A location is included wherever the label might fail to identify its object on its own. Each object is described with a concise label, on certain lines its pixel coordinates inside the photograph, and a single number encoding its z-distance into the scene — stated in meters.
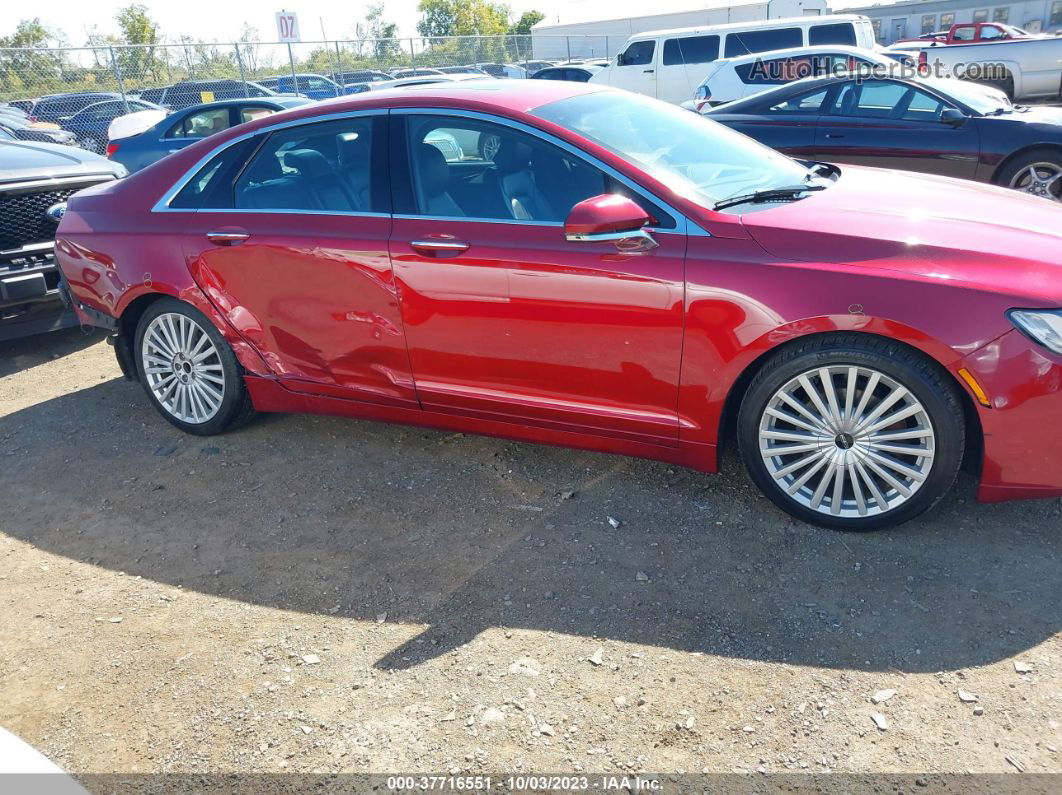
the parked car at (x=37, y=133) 15.38
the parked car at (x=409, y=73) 23.84
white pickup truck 15.67
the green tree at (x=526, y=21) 60.94
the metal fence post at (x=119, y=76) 16.52
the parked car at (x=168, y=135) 11.45
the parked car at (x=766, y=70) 12.05
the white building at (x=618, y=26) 26.34
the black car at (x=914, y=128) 7.67
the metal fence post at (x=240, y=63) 18.31
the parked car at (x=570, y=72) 21.31
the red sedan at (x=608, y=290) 3.06
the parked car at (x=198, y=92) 18.30
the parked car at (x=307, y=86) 20.98
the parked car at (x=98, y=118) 17.36
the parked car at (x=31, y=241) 5.72
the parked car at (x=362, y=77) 23.83
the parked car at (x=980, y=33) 20.92
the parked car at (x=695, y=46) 15.84
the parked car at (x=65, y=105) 17.19
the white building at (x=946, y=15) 37.94
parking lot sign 20.28
